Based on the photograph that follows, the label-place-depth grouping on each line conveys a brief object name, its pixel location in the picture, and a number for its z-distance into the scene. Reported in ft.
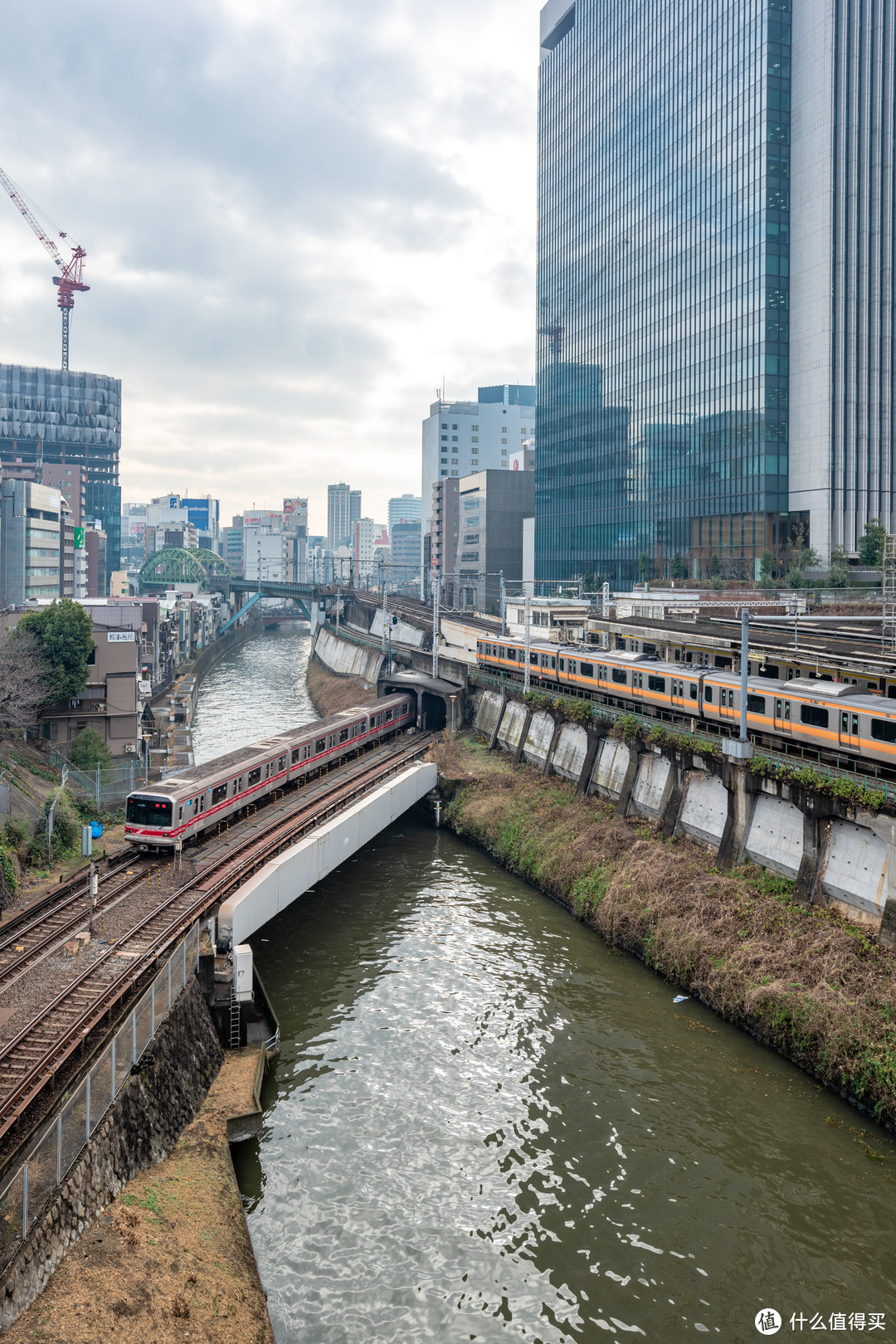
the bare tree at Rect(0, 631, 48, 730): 148.36
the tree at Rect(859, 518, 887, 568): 268.62
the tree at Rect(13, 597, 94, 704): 174.91
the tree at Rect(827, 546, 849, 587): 258.98
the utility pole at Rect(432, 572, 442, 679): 240.73
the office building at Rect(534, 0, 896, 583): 284.82
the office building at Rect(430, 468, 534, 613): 503.20
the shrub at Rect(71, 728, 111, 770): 171.94
